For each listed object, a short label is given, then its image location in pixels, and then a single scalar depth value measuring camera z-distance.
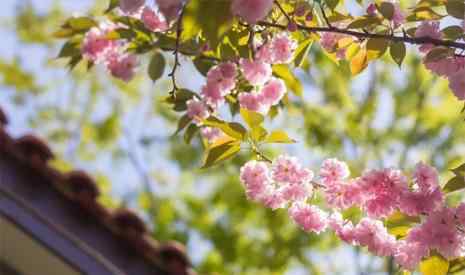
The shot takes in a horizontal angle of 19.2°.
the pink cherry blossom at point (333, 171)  1.65
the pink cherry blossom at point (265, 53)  1.63
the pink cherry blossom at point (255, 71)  1.66
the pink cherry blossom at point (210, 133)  1.78
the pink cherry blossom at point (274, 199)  1.67
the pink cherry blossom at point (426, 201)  1.54
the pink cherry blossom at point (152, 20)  1.63
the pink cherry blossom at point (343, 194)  1.61
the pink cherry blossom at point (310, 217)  1.67
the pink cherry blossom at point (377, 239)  1.61
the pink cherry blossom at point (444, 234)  1.53
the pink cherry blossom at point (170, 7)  1.35
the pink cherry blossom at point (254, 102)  1.72
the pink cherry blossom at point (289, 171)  1.67
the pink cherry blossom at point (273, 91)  1.74
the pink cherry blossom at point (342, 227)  1.66
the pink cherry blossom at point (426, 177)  1.55
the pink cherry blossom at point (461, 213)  1.53
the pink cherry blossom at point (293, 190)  1.67
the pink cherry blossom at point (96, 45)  1.84
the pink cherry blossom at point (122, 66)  1.87
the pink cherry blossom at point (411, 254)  1.54
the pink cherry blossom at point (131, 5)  1.48
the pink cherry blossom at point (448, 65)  1.58
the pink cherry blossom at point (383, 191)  1.57
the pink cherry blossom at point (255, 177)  1.66
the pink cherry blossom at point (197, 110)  1.71
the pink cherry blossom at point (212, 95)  1.71
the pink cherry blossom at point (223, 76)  1.69
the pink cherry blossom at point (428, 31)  1.57
